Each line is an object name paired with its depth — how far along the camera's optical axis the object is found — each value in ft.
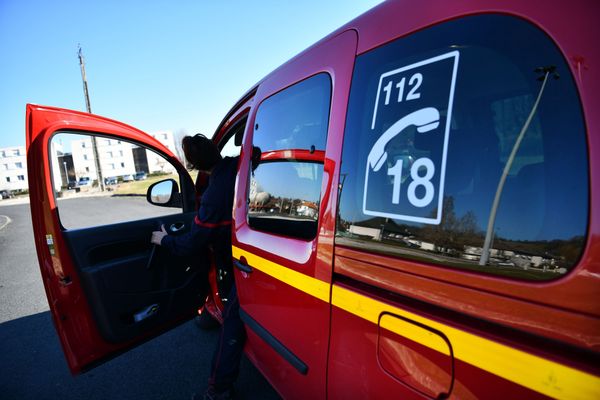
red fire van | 1.93
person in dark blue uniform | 6.41
